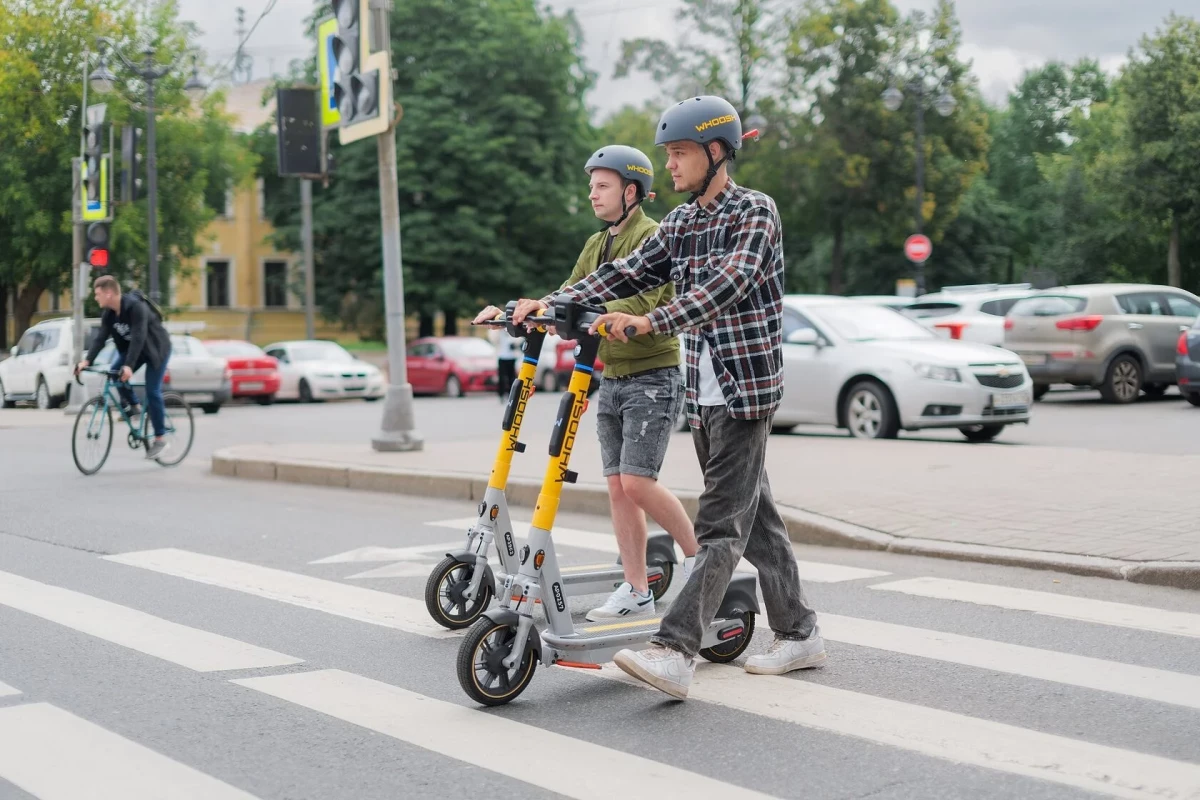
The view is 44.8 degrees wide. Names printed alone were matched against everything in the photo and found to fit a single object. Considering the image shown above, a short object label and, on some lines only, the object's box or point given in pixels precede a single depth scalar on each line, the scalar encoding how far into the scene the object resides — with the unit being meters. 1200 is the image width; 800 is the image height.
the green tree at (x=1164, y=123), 41.41
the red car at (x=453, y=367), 31.95
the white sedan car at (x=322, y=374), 29.77
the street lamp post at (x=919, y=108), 34.03
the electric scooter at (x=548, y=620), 4.61
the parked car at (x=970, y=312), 20.41
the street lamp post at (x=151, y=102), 28.19
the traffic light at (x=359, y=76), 12.76
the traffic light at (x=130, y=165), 25.97
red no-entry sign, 32.86
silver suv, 19.03
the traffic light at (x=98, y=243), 23.19
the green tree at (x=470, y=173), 43.25
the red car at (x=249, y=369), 28.03
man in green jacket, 5.42
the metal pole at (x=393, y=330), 13.12
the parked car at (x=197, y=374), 24.62
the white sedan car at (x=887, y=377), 13.59
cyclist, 12.95
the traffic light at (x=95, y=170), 25.23
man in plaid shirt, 4.63
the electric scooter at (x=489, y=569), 5.51
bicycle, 13.12
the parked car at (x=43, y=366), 26.52
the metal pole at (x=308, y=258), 37.56
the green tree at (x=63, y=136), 39.78
